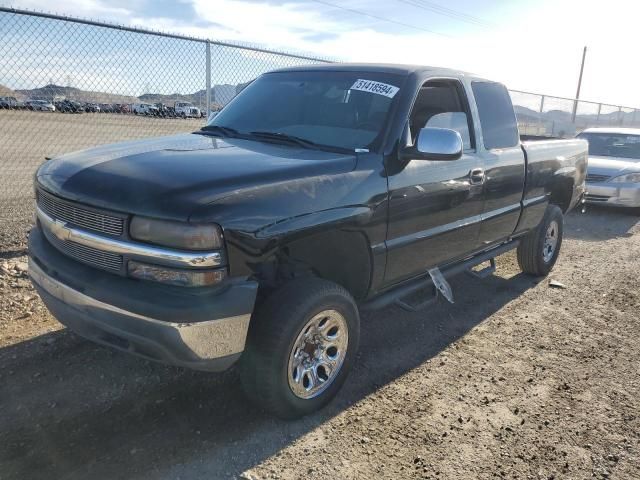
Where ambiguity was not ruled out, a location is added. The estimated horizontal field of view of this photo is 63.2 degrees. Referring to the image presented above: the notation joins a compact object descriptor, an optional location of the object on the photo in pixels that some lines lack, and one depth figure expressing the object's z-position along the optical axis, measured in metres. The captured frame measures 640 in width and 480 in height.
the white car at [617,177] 9.45
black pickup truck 2.46
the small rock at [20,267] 4.76
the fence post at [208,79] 6.78
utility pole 46.19
